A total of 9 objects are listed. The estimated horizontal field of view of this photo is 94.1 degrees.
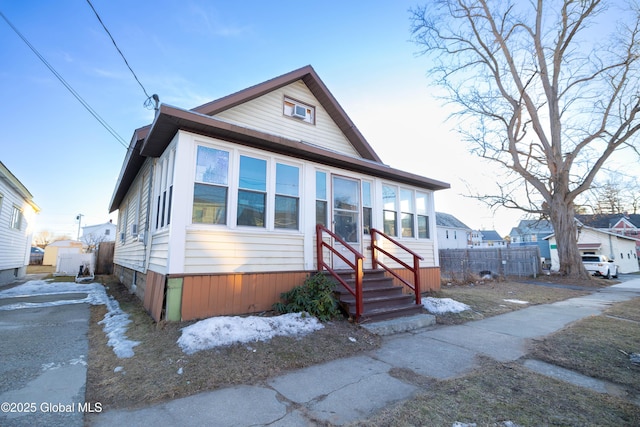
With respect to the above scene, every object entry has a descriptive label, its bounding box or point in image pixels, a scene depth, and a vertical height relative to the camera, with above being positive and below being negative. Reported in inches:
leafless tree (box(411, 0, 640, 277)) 578.9 +351.3
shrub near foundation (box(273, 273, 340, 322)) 199.2 -30.2
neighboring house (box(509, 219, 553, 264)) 1443.2 +103.9
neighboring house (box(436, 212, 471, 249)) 1417.3 +119.4
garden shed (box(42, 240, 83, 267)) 992.9 +2.1
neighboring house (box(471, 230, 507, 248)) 2063.2 +127.9
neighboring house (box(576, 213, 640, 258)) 1358.3 +146.3
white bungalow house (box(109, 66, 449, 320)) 190.5 +47.2
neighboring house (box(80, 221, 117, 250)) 1878.7 +171.3
